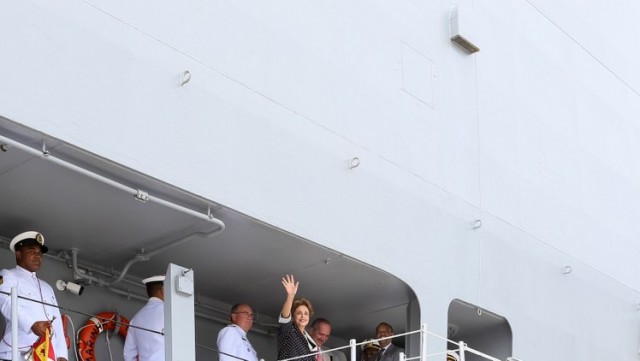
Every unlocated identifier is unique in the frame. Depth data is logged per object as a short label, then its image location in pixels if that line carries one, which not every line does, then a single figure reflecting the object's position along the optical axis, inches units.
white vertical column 480.4
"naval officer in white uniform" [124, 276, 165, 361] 522.6
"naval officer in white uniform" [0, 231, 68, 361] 462.9
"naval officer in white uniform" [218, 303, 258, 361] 526.6
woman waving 529.3
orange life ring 539.5
